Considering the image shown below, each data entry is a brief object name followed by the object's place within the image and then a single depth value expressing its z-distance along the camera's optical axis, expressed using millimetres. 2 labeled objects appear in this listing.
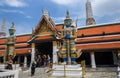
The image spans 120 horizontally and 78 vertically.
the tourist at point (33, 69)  6794
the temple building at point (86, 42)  9947
